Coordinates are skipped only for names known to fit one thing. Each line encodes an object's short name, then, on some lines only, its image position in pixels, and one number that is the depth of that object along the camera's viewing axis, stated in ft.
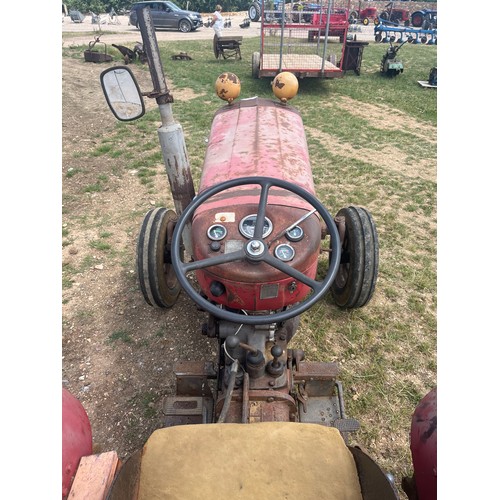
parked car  56.95
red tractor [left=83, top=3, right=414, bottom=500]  4.45
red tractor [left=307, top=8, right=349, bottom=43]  30.94
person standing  41.55
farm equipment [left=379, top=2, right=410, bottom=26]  78.22
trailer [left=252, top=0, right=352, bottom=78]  27.40
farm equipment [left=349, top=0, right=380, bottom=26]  74.95
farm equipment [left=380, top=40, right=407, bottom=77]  33.14
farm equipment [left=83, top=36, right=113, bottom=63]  35.60
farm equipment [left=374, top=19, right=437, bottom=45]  47.07
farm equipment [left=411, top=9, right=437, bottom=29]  67.82
